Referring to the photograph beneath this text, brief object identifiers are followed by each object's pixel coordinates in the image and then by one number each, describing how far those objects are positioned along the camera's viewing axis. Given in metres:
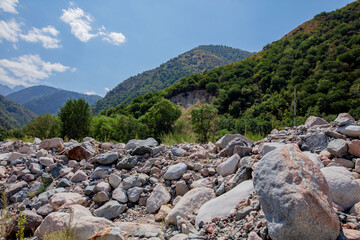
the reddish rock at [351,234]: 1.40
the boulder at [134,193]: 3.46
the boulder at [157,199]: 3.23
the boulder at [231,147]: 3.98
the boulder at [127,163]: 4.36
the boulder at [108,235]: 1.93
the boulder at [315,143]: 3.17
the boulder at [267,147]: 3.04
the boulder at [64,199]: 3.30
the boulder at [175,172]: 3.74
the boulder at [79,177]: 4.14
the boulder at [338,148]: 2.73
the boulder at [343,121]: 3.29
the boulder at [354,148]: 2.70
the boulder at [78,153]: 4.98
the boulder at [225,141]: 4.48
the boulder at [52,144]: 5.51
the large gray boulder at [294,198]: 1.41
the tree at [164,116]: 13.38
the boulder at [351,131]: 3.01
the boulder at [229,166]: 3.34
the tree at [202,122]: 10.40
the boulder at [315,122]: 4.49
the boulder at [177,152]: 4.61
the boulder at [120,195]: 3.43
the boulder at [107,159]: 4.50
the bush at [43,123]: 16.55
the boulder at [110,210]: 3.15
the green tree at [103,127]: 17.93
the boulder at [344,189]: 1.89
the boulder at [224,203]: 2.34
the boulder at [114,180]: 3.78
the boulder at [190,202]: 2.66
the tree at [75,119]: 10.30
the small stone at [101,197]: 3.51
